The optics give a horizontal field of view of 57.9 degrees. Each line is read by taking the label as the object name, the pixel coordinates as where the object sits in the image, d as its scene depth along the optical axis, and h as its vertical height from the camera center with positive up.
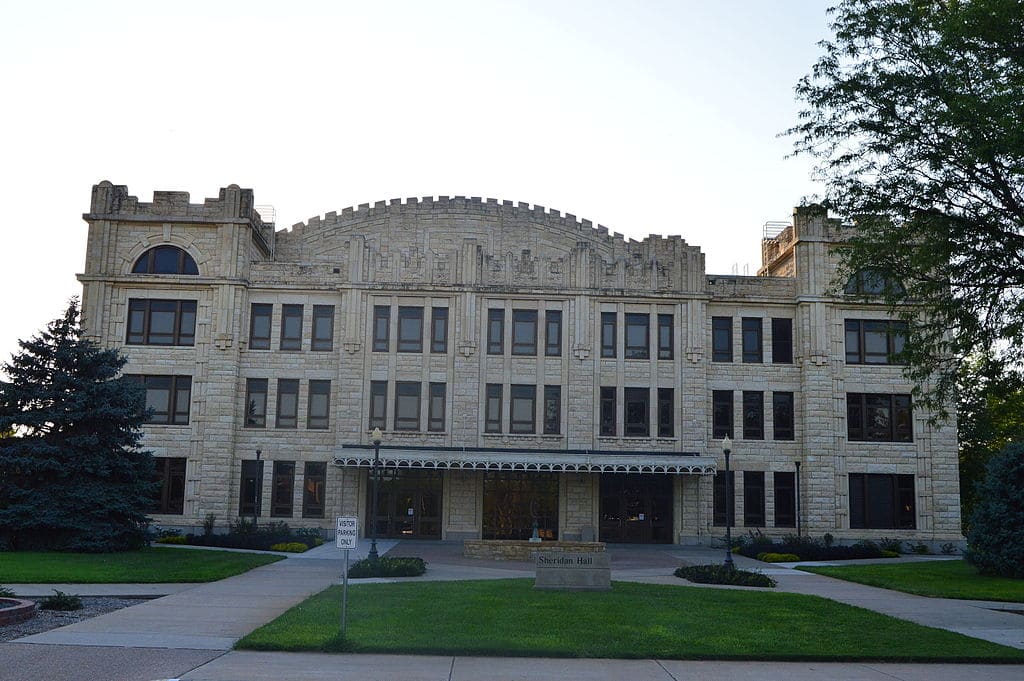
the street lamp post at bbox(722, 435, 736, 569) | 26.87 -0.47
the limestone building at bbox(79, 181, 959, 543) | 38.88 +3.88
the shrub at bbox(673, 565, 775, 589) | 24.50 -2.59
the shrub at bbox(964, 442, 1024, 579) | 27.50 -1.01
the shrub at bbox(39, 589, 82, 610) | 17.88 -2.70
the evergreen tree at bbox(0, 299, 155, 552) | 29.55 +0.35
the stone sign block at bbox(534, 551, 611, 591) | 21.52 -2.23
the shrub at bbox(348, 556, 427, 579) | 24.86 -2.61
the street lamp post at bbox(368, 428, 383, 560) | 26.95 +0.19
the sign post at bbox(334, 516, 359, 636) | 14.62 -0.99
